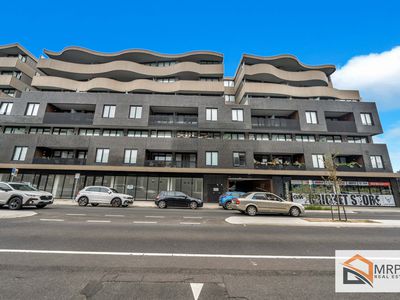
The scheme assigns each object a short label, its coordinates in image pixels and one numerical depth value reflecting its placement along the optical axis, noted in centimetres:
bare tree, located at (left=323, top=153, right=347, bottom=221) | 1201
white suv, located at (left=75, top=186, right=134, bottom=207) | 1600
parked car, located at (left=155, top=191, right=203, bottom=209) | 1681
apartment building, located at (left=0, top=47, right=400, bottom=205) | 2309
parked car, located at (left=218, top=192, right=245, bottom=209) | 1727
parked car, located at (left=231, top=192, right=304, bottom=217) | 1264
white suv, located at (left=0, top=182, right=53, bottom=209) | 1183
